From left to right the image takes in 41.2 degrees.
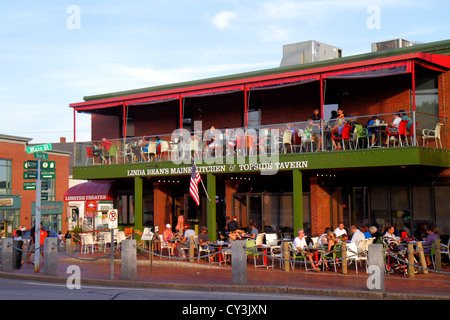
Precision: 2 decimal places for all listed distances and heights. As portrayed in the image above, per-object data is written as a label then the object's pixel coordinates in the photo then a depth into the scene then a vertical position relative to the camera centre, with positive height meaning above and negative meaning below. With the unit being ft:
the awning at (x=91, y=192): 99.30 +3.00
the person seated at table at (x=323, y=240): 61.62 -3.31
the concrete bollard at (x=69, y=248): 91.22 -5.80
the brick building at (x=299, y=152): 67.97 +7.02
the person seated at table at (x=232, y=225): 71.10 -1.93
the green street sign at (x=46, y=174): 64.54 +3.91
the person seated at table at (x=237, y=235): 68.18 -3.01
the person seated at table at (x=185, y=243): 71.20 -4.06
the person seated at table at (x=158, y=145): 83.82 +8.93
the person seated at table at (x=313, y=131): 70.79 +9.10
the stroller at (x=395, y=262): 55.01 -5.13
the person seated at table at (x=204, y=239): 69.63 -3.56
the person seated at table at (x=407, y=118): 64.18 +9.48
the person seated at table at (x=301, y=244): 60.70 -3.72
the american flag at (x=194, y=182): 73.00 +3.31
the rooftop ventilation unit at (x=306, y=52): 89.56 +23.64
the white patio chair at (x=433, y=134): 66.90 +8.23
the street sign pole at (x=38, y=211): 63.05 -0.06
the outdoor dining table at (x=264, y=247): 63.21 -4.11
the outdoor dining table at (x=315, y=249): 59.40 -4.22
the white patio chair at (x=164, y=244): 74.54 -4.32
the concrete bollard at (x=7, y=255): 67.05 -4.95
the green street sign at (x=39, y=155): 63.77 +5.89
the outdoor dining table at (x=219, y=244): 66.30 -3.99
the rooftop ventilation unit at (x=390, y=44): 79.97 +22.08
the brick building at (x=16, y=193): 163.84 +5.01
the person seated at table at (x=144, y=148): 84.58 +8.64
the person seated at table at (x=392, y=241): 57.15 -3.25
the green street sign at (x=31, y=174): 65.26 +3.96
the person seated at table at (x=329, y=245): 58.91 -3.68
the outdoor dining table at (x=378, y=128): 65.82 +8.79
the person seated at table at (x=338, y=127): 67.77 +9.15
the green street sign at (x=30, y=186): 65.36 +2.68
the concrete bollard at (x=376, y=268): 43.96 -4.48
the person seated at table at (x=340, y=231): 64.67 -2.52
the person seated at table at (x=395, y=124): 64.40 +8.96
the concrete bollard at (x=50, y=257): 60.54 -4.73
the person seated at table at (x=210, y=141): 78.43 +8.95
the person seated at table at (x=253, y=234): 70.10 -2.99
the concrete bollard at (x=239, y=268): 49.85 -4.94
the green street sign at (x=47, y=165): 64.69 +4.93
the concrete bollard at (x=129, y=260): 54.19 -4.57
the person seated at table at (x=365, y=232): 61.67 -2.54
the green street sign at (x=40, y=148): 63.10 +6.60
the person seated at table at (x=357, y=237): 59.67 -2.93
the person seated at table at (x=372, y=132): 66.39 +8.41
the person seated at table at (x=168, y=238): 74.95 -3.60
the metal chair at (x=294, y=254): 60.22 -4.74
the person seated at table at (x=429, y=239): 59.06 -3.17
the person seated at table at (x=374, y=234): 62.54 -2.82
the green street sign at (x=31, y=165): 64.28 +4.90
